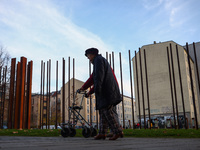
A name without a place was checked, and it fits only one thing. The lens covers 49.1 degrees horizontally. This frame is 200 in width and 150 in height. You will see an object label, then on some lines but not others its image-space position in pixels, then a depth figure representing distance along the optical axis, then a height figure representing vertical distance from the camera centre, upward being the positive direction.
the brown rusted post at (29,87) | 9.69 +1.19
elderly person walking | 3.89 +0.30
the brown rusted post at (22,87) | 9.41 +1.15
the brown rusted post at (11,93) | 9.84 +0.95
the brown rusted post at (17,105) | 9.51 +0.39
